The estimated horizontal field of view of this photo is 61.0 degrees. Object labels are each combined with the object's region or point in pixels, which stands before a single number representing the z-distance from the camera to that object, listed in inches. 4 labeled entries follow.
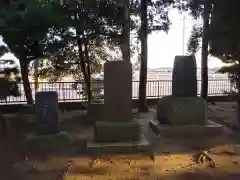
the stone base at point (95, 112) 246.1
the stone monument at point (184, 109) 194.0
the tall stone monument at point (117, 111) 168.2
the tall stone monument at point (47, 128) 166.7
